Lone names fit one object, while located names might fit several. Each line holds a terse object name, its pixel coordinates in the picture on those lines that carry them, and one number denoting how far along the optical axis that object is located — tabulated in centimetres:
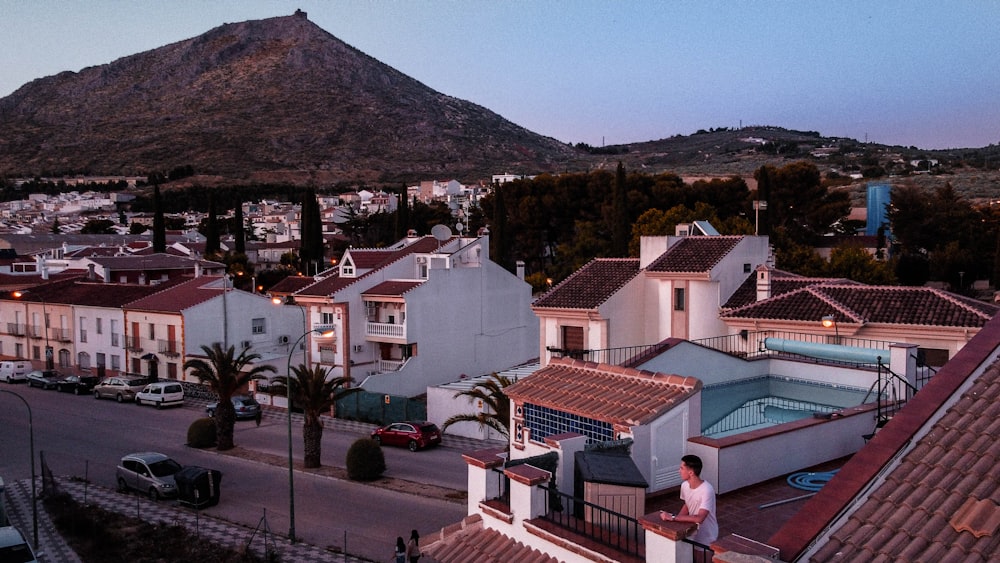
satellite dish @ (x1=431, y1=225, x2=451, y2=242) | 4703
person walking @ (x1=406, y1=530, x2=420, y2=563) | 1221
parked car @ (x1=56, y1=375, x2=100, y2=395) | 4494
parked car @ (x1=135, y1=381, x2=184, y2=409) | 4075
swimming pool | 1281
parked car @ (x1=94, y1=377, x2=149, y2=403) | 4250
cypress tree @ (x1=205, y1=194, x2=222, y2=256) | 7502
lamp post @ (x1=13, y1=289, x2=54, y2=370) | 5269
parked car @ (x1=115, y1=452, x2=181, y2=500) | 2534
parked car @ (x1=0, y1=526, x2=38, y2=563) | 1812
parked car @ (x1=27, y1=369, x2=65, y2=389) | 4660
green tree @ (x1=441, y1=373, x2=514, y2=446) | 2559
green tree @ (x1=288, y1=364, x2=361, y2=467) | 2792
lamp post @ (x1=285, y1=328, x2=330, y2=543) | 2119
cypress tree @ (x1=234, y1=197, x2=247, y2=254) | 7577
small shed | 826
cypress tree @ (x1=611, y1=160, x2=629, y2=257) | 5434
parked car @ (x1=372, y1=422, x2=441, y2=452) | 3162
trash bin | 2422
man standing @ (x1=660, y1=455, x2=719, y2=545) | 661
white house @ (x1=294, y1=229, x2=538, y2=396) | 4084
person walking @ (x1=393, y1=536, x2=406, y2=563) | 1629
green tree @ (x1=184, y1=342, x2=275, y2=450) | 3061
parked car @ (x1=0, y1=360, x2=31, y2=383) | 4903
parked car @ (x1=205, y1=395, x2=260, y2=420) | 3791
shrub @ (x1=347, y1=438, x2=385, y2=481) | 2677
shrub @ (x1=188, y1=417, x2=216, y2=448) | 3192
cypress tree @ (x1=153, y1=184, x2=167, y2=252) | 7438
